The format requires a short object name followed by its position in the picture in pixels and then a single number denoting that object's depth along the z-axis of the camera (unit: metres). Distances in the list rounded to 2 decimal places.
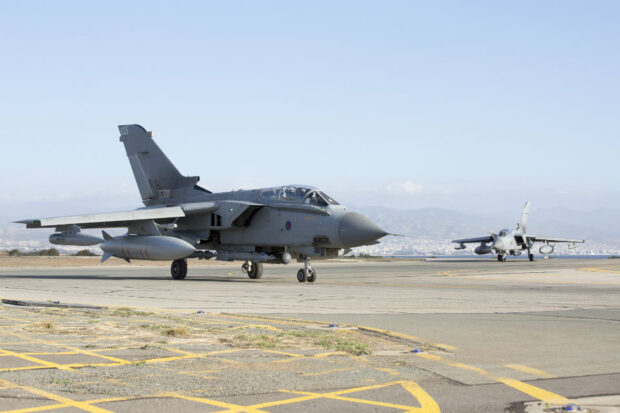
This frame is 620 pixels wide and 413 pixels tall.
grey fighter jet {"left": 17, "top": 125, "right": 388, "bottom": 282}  23.42
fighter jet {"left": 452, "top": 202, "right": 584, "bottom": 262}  60.56
